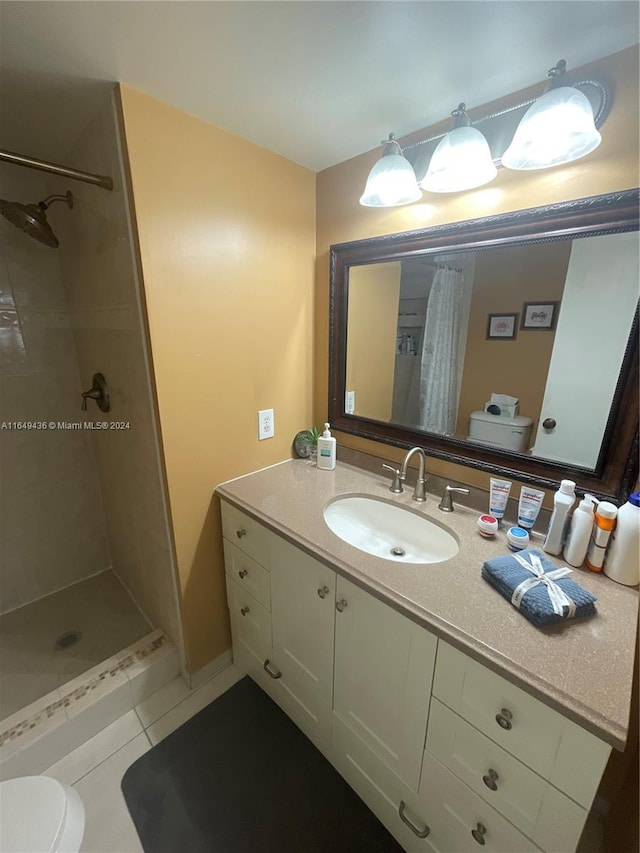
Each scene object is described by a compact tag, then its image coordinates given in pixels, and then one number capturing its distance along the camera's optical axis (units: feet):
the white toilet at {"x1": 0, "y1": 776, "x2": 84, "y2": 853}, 2.62
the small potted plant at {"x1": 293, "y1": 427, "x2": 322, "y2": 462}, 5.28
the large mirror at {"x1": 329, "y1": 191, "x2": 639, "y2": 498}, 2.93
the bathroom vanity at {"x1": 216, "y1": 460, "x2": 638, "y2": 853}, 2.12
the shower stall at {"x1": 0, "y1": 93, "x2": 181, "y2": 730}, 3.99
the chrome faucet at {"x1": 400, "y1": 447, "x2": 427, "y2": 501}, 4.05
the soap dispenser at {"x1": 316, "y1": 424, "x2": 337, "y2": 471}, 4.87
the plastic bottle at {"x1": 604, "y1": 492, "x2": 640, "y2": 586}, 2.67
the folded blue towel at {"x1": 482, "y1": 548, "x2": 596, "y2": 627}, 2.40
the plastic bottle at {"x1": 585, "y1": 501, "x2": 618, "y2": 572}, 2.80
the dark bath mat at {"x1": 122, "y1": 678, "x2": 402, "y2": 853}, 3.45
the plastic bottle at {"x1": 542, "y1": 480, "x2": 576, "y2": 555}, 2.99
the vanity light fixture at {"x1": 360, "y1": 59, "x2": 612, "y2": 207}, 2.65
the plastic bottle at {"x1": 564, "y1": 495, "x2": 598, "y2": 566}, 2.89
